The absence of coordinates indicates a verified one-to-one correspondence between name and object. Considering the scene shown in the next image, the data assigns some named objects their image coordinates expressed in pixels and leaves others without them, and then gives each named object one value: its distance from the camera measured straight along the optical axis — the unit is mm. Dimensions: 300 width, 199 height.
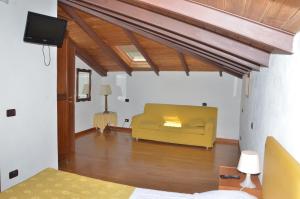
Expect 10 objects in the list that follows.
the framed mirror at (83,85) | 6668
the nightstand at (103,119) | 6891
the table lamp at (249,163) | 2279
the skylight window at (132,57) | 6229
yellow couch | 5648
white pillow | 2006
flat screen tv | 2994
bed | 1806
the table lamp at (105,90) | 7031
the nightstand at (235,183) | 2357
